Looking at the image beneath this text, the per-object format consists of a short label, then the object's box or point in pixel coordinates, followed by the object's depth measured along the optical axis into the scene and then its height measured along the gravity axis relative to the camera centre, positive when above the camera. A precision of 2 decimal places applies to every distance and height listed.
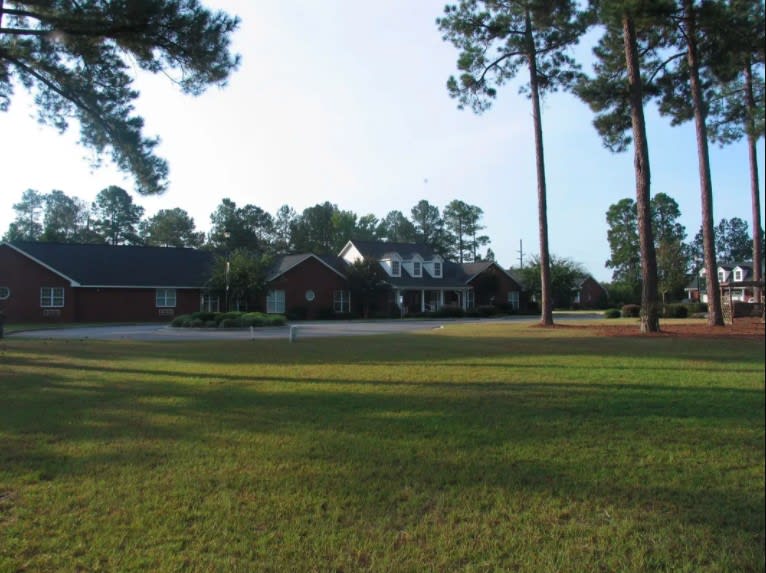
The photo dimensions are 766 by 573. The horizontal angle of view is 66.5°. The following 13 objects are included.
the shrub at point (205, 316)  31.69 -0.17
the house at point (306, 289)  44.16 +1.64
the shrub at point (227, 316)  30.95 -0.21
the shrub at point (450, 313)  45.78 -0.50
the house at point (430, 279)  51.44 +2.50
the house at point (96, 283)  37.62 +2.22
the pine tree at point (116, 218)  78.00 +13.30
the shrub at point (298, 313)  43.37 -0.19
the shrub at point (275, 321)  31.02 -0.53
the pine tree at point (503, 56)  23.03 +10.40
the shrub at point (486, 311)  47.00 -0.45
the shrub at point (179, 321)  31.16 -0.41
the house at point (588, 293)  59.56 +1.03
